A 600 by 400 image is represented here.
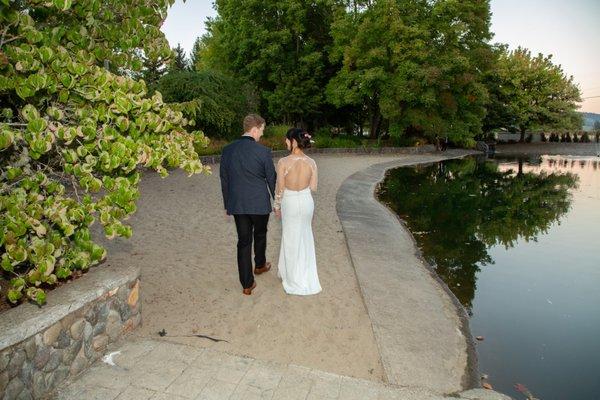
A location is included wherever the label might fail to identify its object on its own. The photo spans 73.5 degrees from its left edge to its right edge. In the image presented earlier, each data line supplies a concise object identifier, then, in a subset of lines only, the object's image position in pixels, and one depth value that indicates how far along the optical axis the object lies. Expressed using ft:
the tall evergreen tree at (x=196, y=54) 200.34
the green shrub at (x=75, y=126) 9.65
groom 16.55
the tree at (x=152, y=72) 117.72
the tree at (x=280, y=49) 108.78
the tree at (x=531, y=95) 153.58
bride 17.07
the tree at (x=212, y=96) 73.00
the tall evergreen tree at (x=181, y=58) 167.32
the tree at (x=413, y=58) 101.14
